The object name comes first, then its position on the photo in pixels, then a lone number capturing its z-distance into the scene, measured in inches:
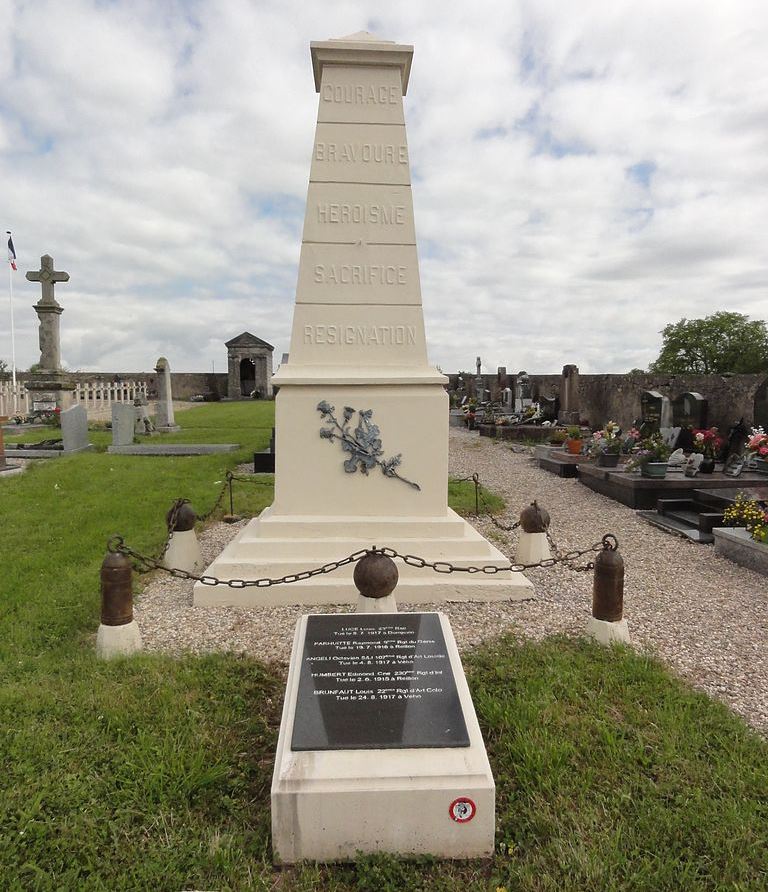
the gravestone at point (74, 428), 526.2
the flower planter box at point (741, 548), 229.0
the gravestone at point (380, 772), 87.3
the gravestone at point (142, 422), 713.6
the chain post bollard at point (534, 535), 219.5
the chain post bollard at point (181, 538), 210.7
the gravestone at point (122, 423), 554.6
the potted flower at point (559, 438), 559.4
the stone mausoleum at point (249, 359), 1494.8
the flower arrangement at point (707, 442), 409.1
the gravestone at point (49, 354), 749.3
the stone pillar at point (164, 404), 761.0
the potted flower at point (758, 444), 299.2
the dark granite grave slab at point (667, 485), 347.9
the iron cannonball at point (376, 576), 134.7
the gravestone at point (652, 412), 487.8
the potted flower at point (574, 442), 492.7
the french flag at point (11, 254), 998.4
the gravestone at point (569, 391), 788.6
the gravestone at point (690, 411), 486.0
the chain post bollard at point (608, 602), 146.7
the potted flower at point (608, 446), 418.9
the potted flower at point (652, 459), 365.1
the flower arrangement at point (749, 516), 238.8
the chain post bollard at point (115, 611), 142.3
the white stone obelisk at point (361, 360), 206.7
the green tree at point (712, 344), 1648.6
